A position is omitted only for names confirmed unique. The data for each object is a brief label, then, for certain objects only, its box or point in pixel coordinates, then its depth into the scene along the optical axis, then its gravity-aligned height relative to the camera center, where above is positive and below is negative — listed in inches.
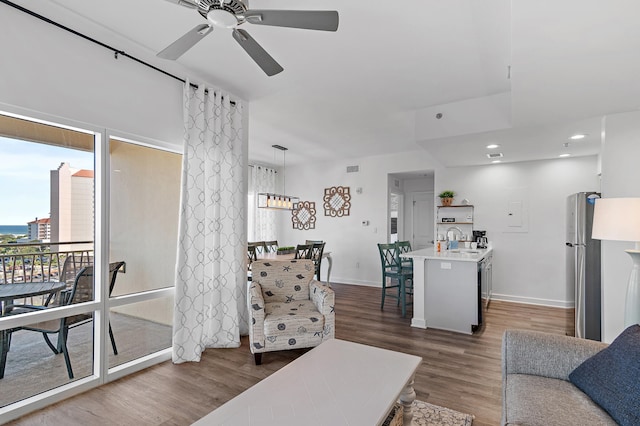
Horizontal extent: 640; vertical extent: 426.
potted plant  234.2 +12.5
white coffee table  56.0 -35.6
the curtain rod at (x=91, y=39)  83.6 +53.1
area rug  83.1 -53.5
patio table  86.4 -21.5
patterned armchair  115.9 -36.9
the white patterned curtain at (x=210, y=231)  122.1 -6.8
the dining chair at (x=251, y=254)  184.9 -22.9
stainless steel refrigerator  131.8 -24.4
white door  294.7 -5.4
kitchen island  152.6 -37.4
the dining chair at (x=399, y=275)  176.4 -34.9
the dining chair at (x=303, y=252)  189.0 -22.7
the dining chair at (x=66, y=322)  90.7 -32.4
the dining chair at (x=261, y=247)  219.3 -24.4
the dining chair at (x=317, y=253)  204.8 -25.0
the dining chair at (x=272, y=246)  241.4 -25.0
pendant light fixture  228.4 +9.3
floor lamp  82.2 -3.6
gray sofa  55.6 -34.7
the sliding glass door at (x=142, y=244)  111.8 -11.0
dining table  194.2 -26.2
